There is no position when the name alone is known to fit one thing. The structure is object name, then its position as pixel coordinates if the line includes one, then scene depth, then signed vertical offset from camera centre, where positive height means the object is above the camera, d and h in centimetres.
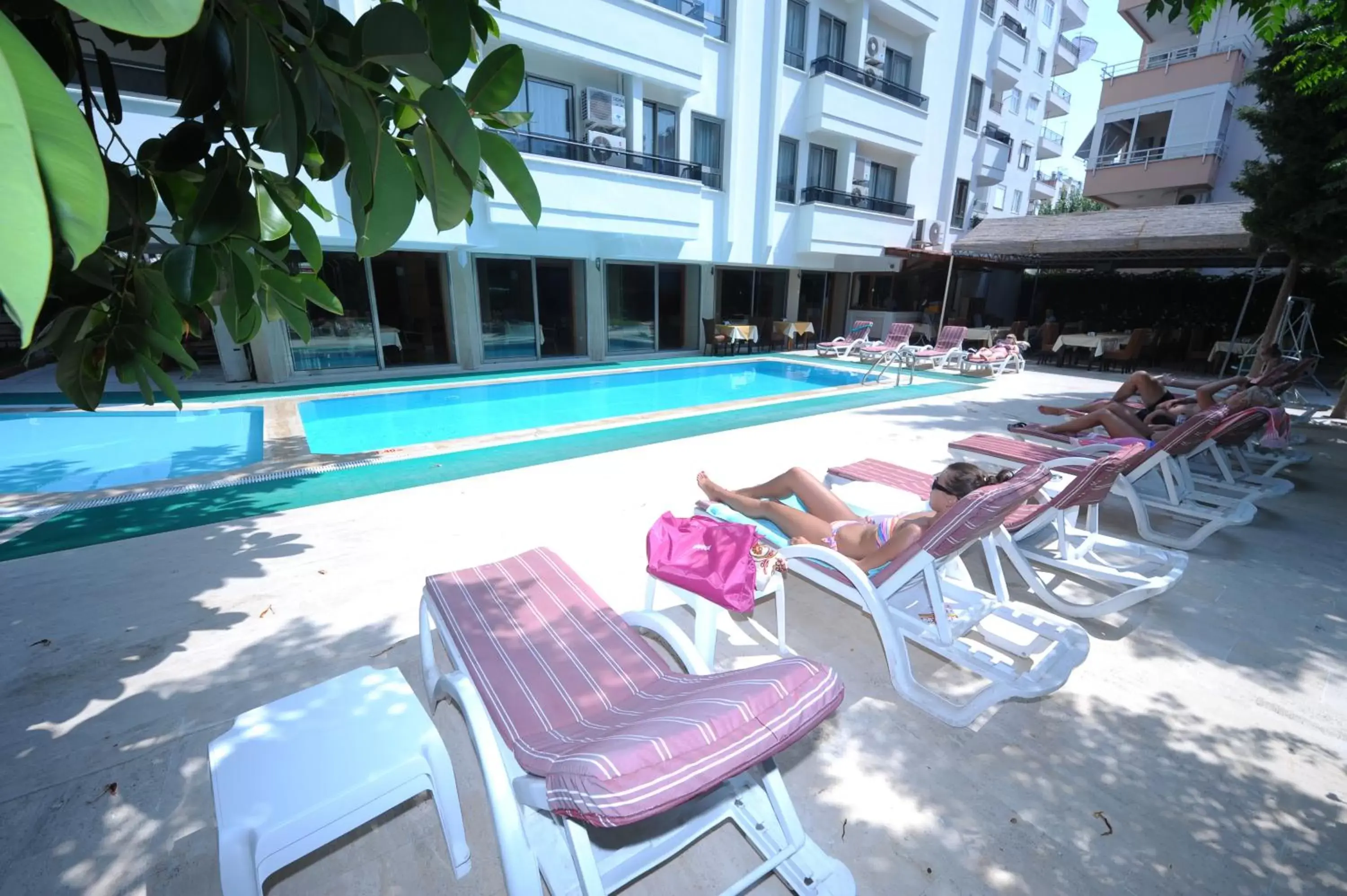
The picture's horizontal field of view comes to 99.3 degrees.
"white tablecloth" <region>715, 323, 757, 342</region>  1548 -75
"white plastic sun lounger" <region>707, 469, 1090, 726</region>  248 -150
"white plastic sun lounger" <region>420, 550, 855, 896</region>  121 -130
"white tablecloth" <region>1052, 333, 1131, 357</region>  1437 -78
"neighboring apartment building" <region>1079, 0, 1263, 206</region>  1856 +664
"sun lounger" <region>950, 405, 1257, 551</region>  413 -131
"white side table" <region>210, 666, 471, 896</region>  147 -132
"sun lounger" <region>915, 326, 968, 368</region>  1367 -102
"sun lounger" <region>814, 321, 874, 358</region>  1513 -104
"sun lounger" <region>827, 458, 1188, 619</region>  321 -149
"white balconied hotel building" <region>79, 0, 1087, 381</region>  1106 +282
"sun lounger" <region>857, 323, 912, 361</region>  1422 -93
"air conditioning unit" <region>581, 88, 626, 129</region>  1162 +382
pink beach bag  240 -111
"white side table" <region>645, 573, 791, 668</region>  247 -134
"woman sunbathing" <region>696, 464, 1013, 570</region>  296 -124
